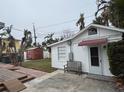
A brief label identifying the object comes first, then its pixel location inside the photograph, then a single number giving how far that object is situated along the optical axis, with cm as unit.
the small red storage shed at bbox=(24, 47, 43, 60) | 1659
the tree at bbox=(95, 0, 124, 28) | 728
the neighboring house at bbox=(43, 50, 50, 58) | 1787
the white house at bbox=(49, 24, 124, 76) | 619
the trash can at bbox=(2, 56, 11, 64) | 1298
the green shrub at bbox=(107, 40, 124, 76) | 513
